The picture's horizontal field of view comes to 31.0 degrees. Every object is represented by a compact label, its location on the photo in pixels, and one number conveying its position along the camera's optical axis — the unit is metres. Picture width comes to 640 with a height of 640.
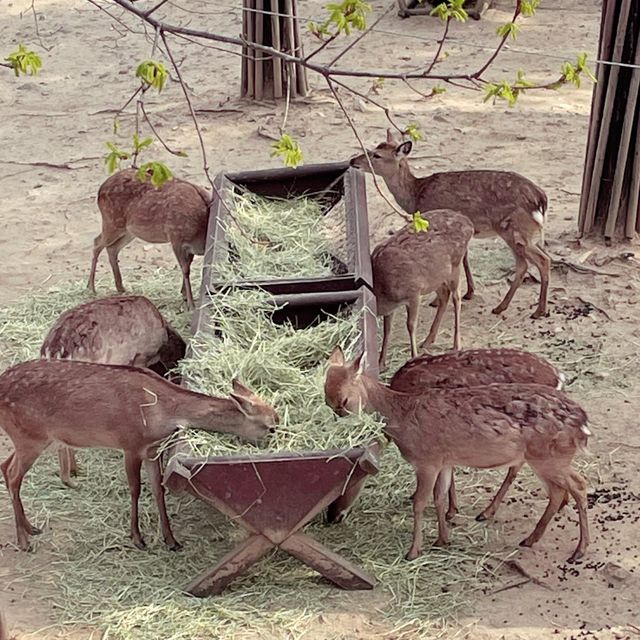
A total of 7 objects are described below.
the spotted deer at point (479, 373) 5.27
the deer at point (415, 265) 6.34
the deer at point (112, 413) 4.79
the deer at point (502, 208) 6.97
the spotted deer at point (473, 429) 4.71
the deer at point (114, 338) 5.64
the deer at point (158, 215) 7.03
